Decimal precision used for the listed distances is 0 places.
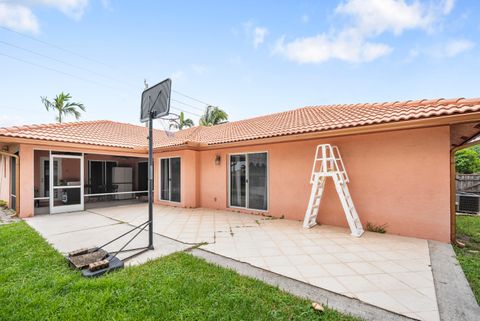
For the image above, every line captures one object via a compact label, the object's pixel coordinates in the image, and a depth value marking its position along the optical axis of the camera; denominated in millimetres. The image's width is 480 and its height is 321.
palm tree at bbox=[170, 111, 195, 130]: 27617
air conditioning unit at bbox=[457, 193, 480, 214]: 8992
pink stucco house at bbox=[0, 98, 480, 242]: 4945
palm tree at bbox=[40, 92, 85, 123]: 21672
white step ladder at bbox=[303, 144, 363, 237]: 5402
